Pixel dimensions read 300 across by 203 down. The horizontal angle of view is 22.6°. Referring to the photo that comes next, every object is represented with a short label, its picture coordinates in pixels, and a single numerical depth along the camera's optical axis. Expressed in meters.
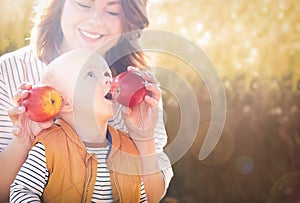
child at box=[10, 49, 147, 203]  2.60
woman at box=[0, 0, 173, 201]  2.72
